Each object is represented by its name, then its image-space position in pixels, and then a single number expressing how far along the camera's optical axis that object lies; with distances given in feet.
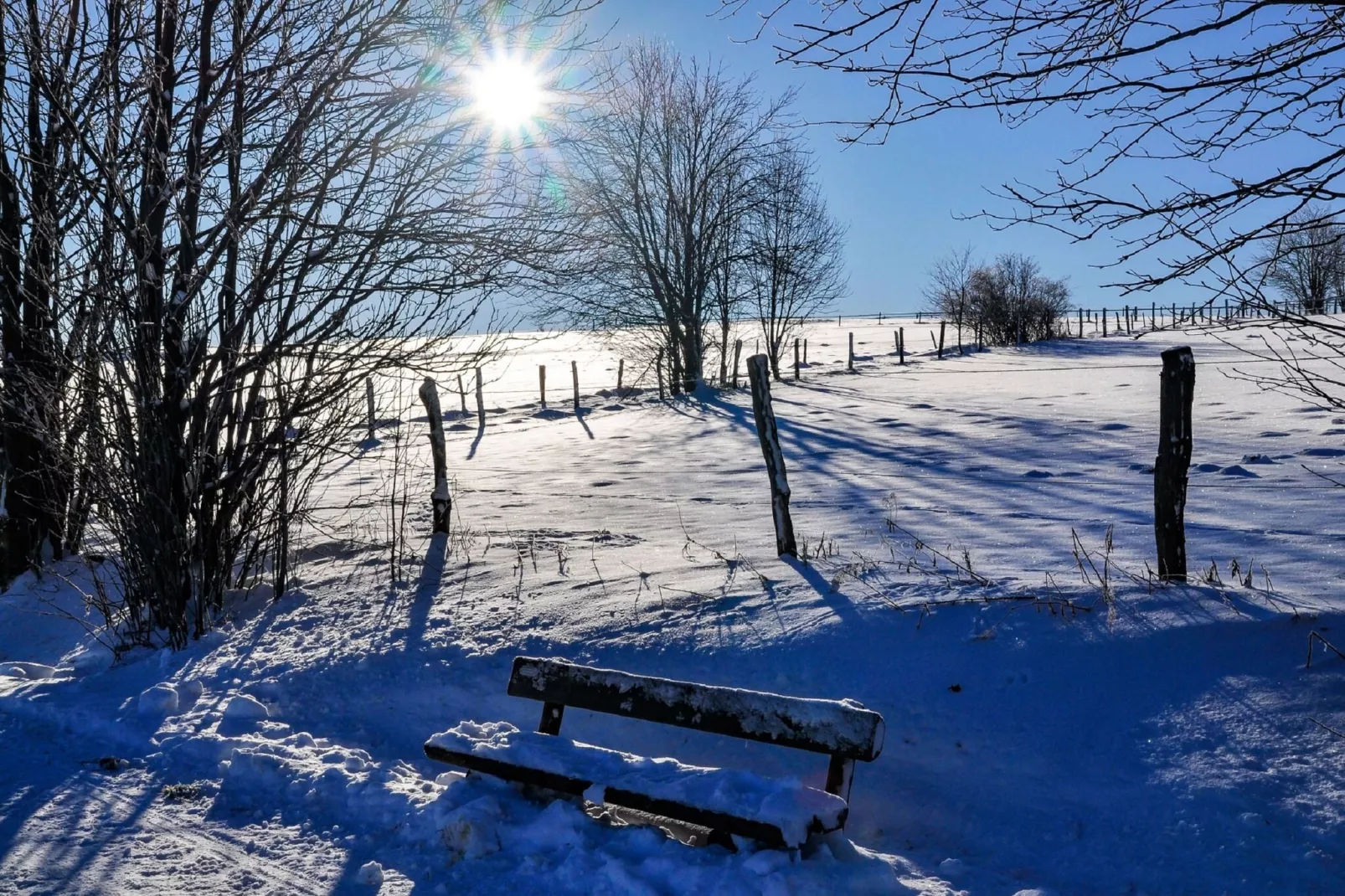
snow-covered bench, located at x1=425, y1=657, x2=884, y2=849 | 10.32
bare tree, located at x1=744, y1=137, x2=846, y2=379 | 94.53
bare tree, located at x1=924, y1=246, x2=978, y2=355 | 161.58
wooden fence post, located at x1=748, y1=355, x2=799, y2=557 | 21.50
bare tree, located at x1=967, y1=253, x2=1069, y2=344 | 158.81
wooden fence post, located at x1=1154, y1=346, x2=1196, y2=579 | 16.67
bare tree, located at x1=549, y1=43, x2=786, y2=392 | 86.53
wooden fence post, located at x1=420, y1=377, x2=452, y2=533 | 26.66
